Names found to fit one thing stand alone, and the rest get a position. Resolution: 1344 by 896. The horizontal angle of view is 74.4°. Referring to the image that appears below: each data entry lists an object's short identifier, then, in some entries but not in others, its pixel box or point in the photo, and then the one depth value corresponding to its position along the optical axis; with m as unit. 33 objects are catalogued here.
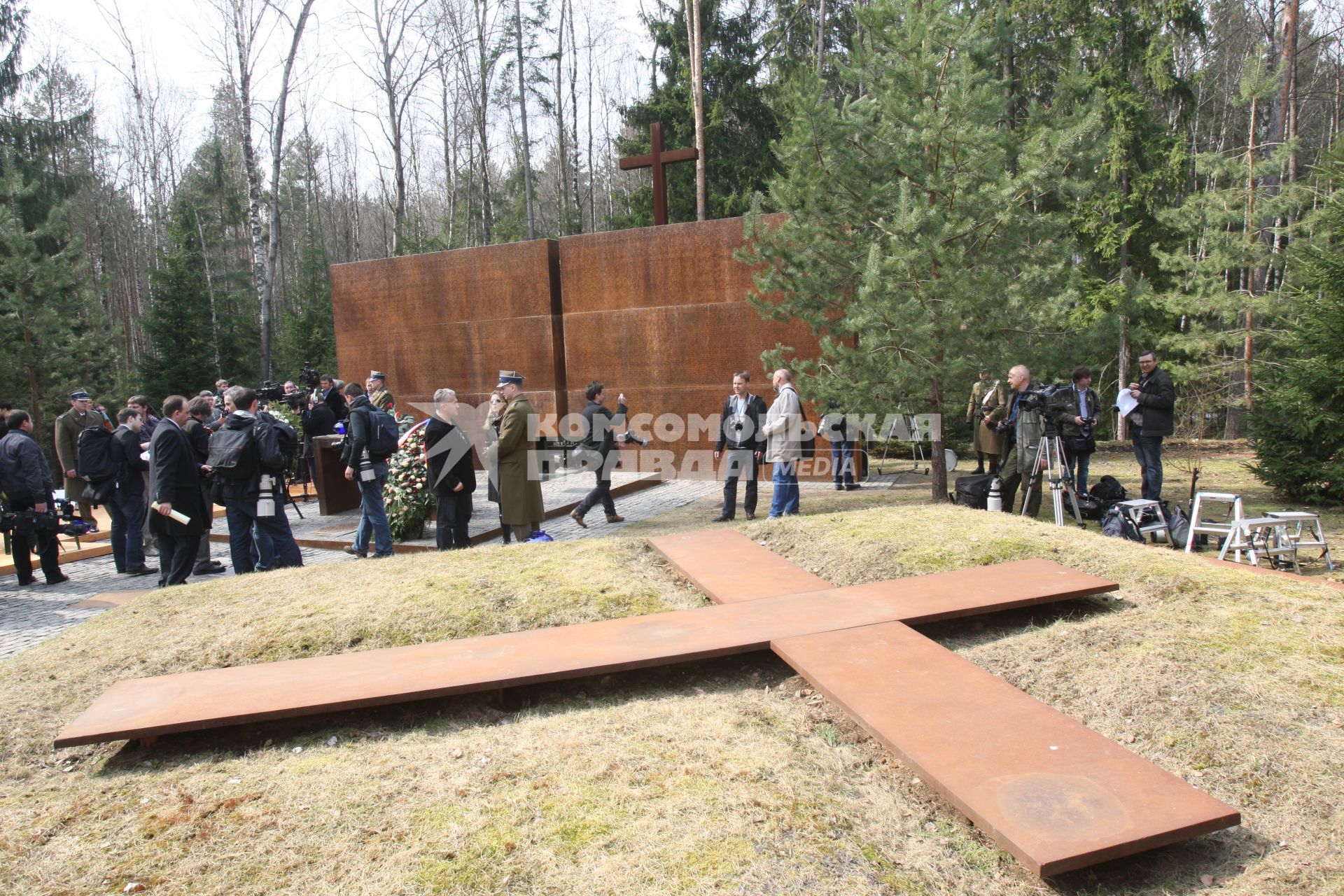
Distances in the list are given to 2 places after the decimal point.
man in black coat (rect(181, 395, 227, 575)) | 8.04
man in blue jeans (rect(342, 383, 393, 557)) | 8.16
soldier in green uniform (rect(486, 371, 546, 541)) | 7.90
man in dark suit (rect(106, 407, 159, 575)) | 8.87
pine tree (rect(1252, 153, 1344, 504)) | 9.09
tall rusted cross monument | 14.07
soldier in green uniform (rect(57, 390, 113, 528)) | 10.80
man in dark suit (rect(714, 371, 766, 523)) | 9.05
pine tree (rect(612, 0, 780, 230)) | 22.59
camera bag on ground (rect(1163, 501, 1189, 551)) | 7.57
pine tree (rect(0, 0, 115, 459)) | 19.80
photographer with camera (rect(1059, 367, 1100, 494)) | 8.64
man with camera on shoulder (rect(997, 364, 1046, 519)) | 8.38
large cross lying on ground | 2.72
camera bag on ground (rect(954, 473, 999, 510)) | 9.09
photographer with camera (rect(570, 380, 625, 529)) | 9.67
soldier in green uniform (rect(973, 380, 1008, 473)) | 10.09
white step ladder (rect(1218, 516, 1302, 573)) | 6.67
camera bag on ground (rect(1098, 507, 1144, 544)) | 7.67
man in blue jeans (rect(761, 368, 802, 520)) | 8.60
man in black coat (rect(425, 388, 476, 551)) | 7.93
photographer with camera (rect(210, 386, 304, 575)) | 7.39
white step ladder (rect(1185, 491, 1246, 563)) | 6.82
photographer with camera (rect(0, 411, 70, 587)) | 8.27
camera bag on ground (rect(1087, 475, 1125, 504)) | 8.66
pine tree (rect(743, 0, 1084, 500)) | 8.23
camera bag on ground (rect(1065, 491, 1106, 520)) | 8.62
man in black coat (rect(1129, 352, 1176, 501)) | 8.77
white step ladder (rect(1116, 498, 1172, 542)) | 7.68
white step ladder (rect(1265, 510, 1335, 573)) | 6.76
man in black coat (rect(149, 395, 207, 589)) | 7.63
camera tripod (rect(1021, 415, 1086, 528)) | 8.16
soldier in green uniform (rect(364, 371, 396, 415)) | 10.15
